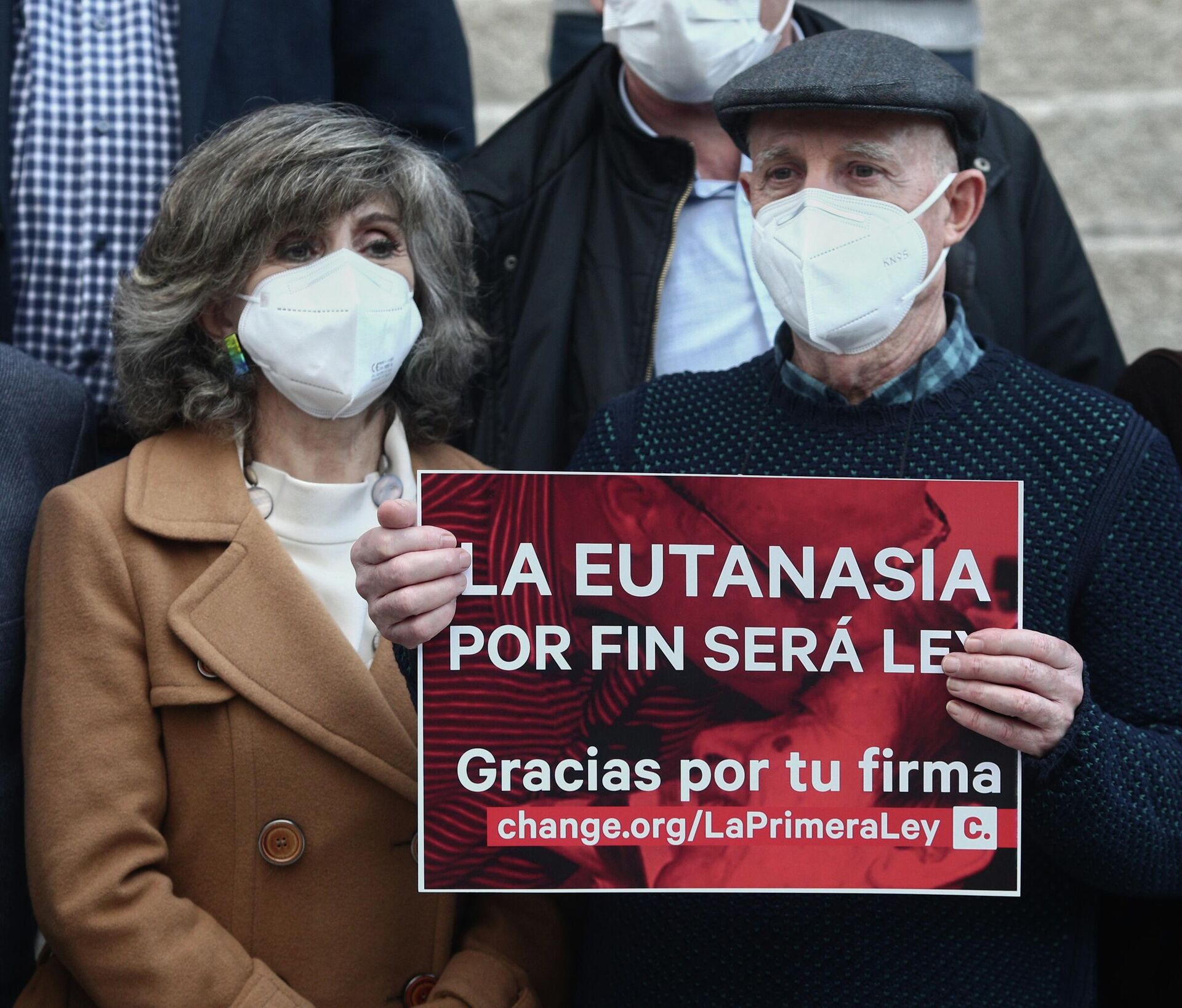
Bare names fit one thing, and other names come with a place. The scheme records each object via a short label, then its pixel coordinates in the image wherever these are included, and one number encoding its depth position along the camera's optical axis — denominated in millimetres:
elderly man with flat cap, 2182
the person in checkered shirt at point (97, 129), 3201
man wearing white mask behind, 3064
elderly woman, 2379
